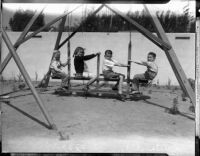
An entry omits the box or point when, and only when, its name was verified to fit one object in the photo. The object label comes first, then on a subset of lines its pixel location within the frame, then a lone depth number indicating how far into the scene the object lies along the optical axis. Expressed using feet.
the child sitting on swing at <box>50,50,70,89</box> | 17.82
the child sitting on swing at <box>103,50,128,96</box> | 16.72
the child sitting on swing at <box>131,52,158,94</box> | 16.47
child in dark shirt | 17.39
